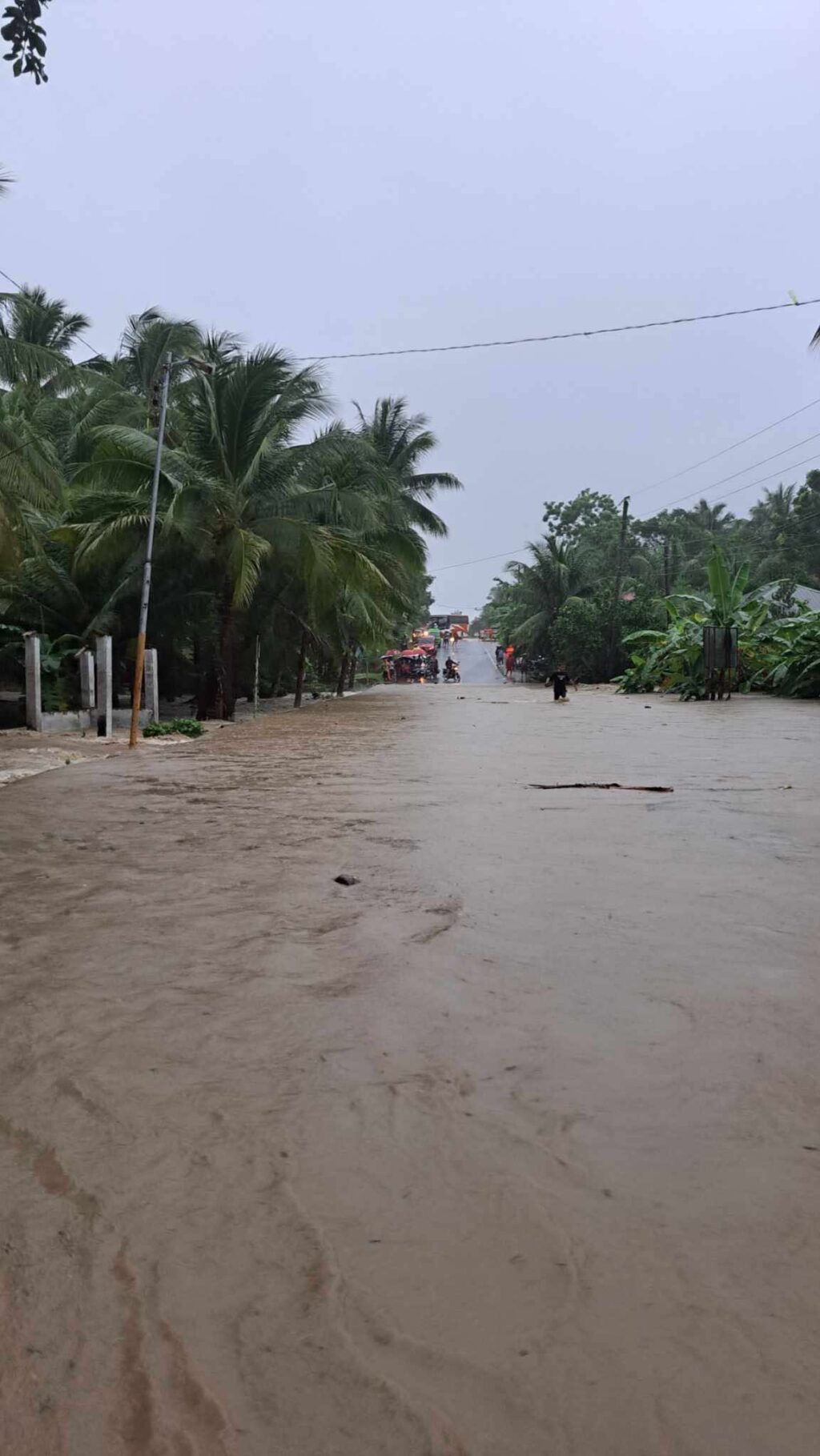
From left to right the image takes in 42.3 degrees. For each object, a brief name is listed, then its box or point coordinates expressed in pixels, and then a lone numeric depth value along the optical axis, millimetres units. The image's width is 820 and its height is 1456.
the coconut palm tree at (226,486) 19188
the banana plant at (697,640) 26797
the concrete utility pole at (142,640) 14272
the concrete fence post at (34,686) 15992
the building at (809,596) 37312
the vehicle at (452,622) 90688
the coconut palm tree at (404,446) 34875
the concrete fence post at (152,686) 18547
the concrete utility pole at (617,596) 38109
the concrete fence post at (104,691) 16500
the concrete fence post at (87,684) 17578
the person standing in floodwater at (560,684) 28109
